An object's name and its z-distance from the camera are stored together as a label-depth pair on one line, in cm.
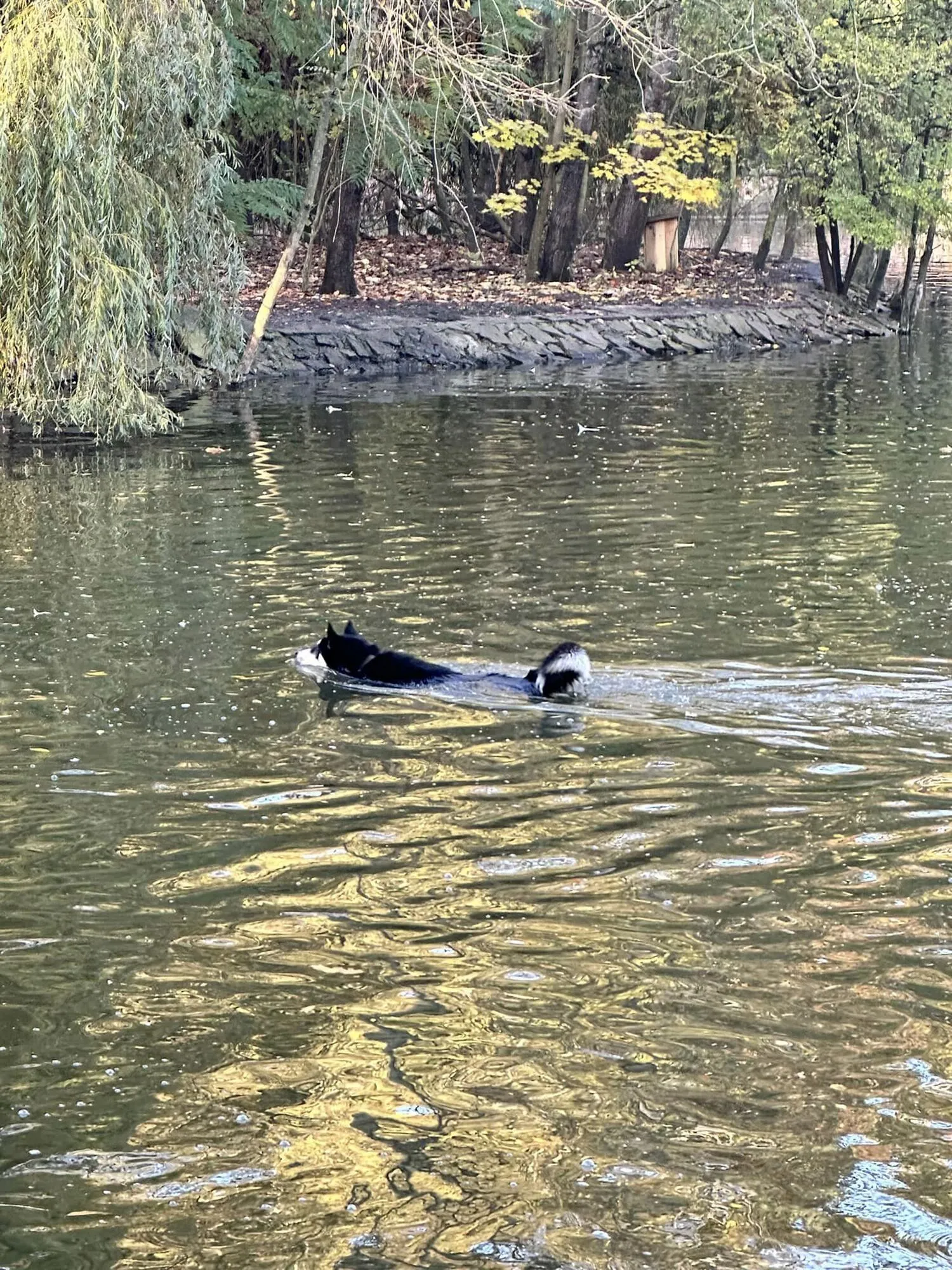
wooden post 4056
